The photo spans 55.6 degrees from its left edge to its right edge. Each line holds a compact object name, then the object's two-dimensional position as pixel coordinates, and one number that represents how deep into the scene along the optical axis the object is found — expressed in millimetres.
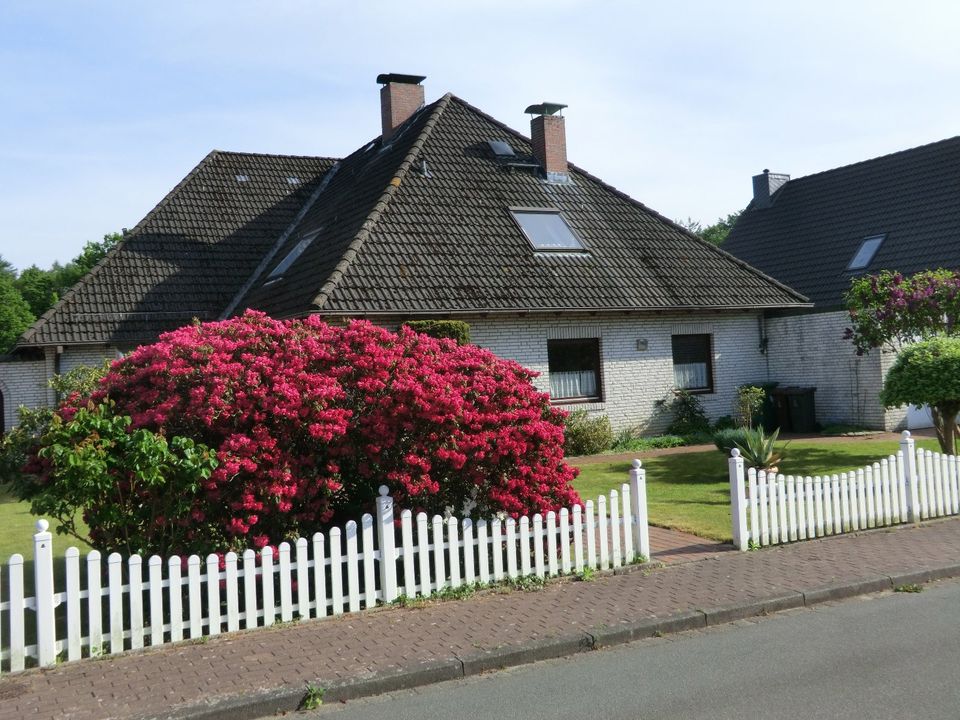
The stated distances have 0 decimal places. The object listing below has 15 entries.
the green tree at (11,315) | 47188
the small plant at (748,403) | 19234
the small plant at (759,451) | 12734
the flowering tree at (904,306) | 14672
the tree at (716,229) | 68875
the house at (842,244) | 20469
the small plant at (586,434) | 17516
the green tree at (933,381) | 12430
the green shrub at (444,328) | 15828
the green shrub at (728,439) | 13898
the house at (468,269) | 17312
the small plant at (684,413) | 19547
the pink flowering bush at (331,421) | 7438
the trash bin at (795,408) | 20453
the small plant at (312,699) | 5543
